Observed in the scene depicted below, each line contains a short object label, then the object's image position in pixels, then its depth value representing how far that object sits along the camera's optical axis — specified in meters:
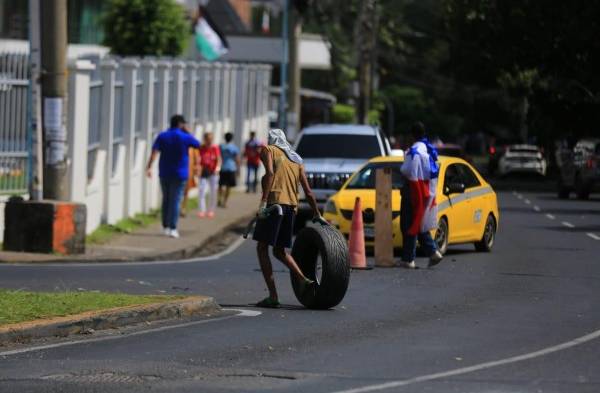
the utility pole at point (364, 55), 68.00
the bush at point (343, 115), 98.44
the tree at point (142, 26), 55.50
